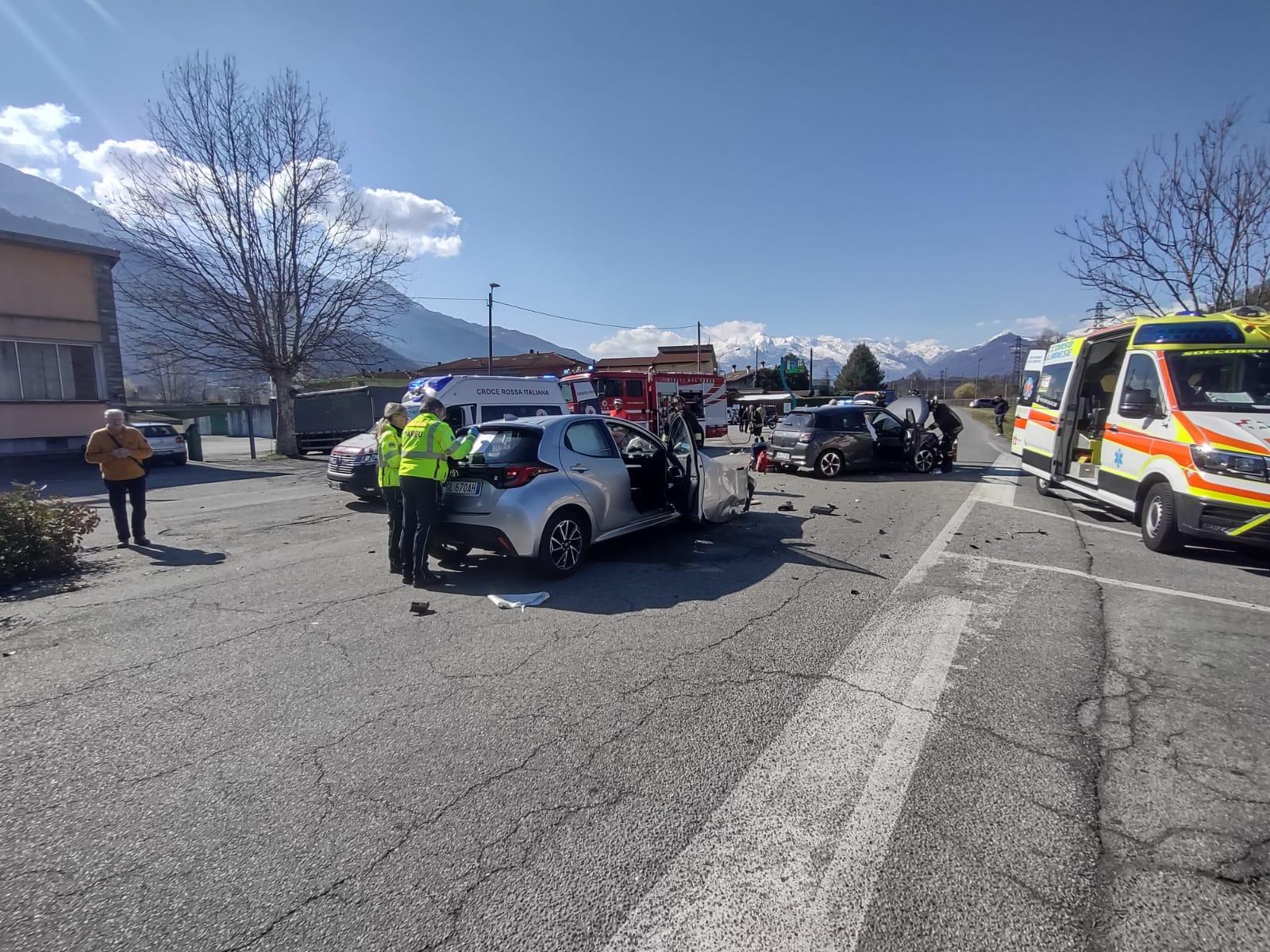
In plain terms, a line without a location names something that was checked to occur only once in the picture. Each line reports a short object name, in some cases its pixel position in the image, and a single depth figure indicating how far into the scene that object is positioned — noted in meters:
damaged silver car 5.71
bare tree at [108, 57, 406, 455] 22.58
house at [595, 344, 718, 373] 67.88
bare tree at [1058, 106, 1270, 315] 13.62
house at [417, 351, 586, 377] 58.80
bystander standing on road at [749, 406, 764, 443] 25.23
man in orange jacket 7.59
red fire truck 21.36
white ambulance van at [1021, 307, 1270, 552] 6.16
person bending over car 14.83
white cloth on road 5.21
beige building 18.97
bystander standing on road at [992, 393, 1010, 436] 34.12
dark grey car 13.83
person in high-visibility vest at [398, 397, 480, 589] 5.69
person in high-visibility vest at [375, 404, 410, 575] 6.30
